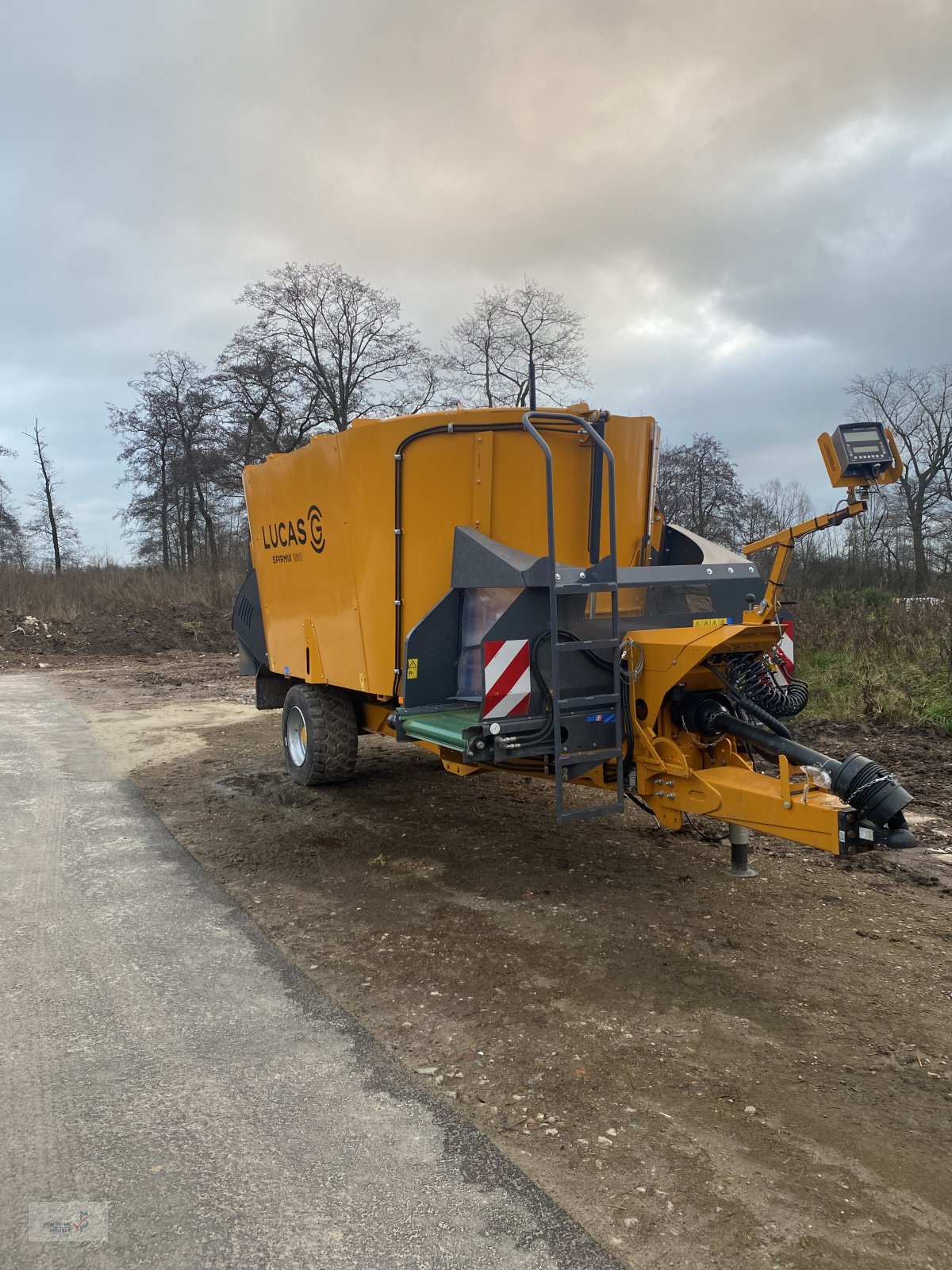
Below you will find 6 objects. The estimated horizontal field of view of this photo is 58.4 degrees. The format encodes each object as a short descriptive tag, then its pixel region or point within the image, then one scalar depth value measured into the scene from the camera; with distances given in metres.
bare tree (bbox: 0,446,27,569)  35.12
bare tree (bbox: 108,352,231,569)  33.78
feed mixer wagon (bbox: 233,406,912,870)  4.05
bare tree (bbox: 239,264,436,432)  31.72
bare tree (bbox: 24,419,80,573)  37.62
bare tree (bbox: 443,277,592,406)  29.25
